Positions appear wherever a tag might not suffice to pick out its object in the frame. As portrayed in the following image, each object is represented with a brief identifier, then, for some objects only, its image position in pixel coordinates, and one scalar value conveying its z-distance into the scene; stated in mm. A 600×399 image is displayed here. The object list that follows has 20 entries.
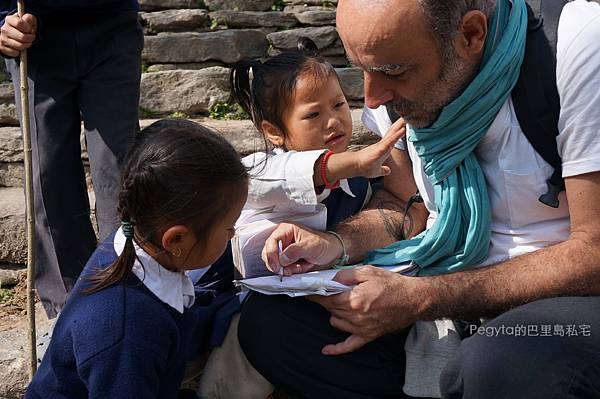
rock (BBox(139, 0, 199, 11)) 5629
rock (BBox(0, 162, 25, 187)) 4605
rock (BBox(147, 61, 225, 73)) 5212
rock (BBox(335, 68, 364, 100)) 5055
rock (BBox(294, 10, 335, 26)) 5594
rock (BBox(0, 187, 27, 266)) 4172
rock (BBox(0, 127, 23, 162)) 4574
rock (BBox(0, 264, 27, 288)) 4242
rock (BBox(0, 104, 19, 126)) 4805
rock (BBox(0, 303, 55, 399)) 2975
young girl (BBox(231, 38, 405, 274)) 2516
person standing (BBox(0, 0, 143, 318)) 3316
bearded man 2029
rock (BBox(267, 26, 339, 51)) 5359
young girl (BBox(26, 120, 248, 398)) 1957
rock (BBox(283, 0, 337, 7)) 5898
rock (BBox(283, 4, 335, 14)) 5773
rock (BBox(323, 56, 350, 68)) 5484
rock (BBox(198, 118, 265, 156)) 4441
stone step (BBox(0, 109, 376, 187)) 4492
